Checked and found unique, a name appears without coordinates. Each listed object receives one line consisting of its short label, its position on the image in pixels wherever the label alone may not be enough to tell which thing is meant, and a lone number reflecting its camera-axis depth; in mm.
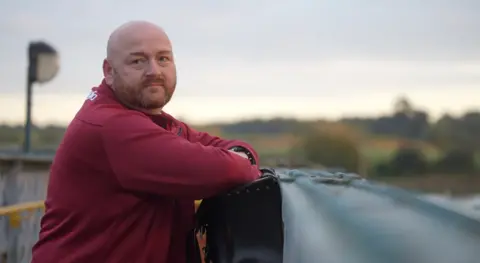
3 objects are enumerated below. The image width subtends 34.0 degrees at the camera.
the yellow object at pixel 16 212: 4707
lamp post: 8945
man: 1958
